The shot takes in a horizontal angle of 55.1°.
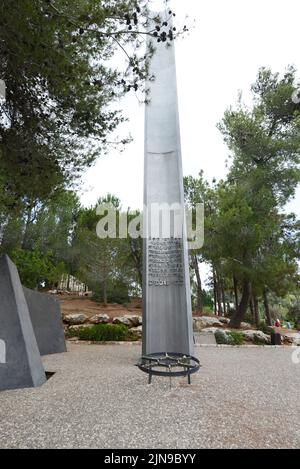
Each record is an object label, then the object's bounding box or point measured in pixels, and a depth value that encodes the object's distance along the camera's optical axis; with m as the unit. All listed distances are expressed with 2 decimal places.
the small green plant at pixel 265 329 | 13.01
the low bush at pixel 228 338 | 10.09
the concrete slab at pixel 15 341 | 4.14
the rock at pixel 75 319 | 12.23
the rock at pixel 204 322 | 12.62
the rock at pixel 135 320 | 12.13
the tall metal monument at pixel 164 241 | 6.57
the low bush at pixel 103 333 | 10.16
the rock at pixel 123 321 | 12.04
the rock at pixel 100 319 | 12.38
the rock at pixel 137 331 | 10.86
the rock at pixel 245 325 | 13.84
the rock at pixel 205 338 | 9.93
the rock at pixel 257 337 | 10.79
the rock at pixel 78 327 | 11.11
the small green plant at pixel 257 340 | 10.67
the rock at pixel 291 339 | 11.53
